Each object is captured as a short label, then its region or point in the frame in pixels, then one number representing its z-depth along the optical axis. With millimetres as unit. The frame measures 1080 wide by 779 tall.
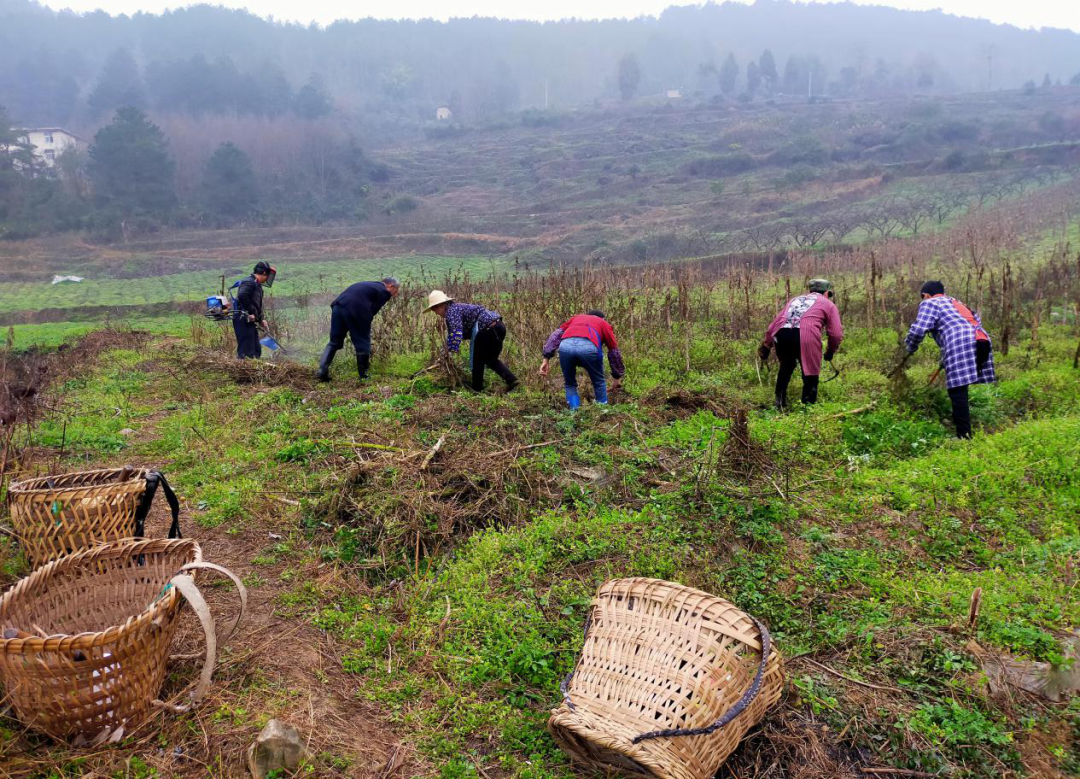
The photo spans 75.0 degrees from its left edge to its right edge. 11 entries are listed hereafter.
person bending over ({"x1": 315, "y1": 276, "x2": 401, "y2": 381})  8359
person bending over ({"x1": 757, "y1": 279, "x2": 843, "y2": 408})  6766
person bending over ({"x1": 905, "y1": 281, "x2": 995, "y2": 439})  6043
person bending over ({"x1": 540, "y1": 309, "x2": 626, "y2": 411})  6707
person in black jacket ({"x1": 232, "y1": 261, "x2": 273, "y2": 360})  9234
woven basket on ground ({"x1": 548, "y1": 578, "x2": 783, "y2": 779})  2516
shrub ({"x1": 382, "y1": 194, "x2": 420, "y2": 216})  50969
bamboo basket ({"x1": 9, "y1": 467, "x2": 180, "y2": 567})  3570
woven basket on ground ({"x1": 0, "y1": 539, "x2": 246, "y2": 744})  2477
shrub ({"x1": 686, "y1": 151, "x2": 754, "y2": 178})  56625
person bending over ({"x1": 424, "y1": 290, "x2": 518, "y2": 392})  7547
